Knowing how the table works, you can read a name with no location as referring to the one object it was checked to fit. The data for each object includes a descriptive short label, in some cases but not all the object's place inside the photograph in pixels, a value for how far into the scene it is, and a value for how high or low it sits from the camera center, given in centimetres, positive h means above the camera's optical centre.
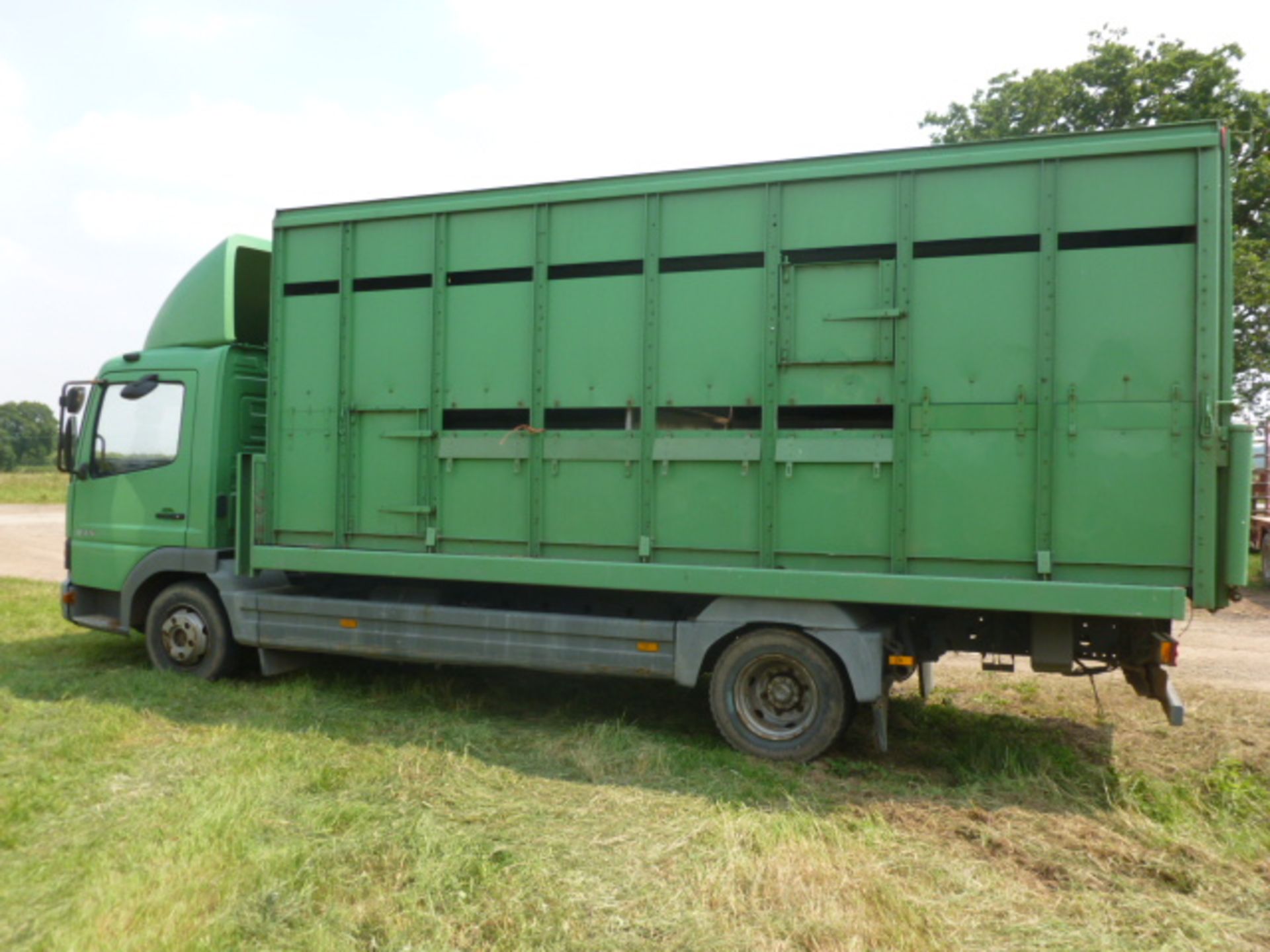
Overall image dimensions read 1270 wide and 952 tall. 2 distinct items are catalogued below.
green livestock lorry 492 +24
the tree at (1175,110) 1475 +638
